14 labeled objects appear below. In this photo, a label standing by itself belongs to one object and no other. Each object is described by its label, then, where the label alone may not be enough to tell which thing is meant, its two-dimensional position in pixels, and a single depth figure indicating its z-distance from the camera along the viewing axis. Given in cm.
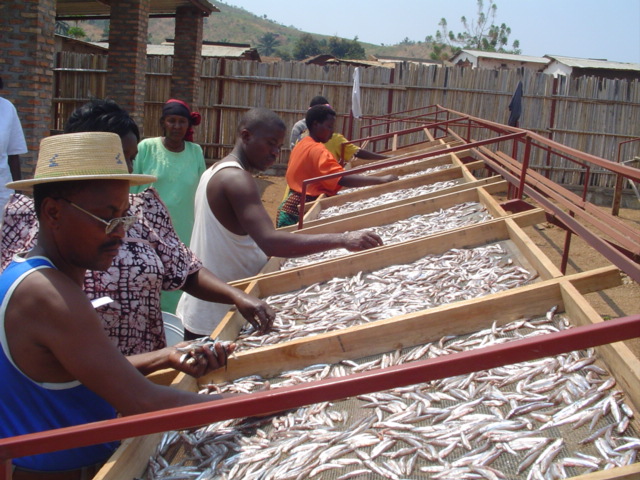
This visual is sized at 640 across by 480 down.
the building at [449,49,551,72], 3670
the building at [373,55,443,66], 3960
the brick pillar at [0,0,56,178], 832
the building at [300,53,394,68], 3284
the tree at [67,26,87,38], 4158
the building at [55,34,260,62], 2308
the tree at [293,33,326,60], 7431
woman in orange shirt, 587
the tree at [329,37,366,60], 7000
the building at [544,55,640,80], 2805
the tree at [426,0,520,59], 7281
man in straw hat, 164
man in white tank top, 330
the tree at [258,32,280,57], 8665
